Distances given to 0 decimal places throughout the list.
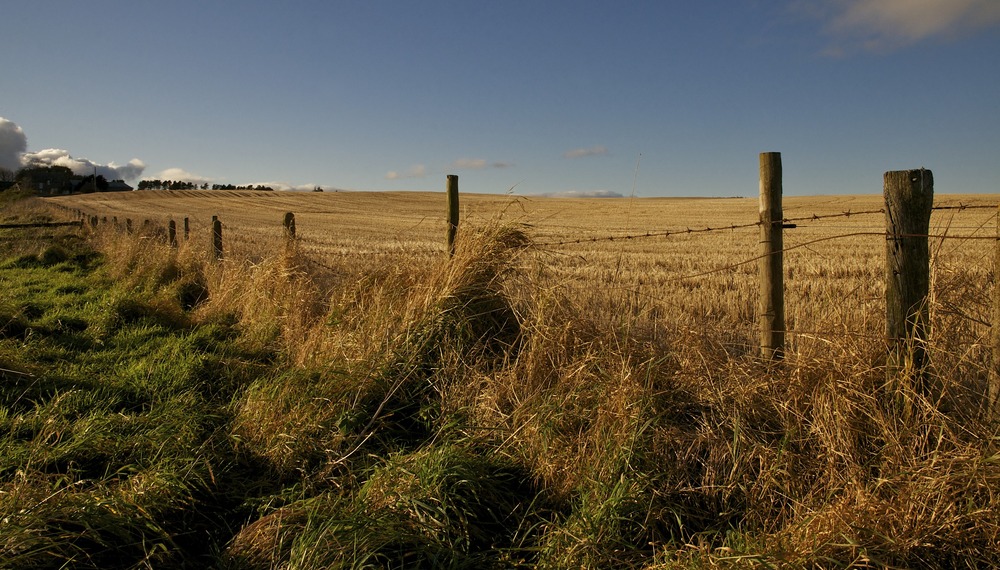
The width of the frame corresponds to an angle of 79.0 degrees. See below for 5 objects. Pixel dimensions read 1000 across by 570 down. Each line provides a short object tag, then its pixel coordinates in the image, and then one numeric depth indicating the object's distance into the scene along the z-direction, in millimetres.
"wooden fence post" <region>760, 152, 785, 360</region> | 3853
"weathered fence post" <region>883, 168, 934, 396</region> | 3203
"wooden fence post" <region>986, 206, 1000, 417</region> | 2953
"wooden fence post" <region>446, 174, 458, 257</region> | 5501
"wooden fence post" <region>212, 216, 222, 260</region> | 9461
